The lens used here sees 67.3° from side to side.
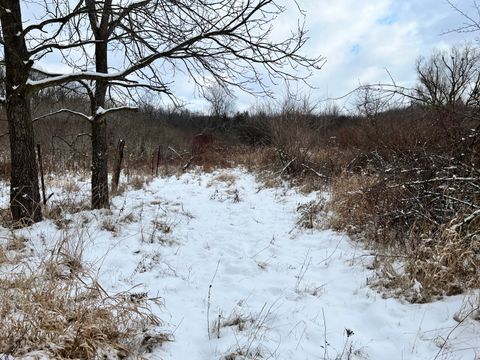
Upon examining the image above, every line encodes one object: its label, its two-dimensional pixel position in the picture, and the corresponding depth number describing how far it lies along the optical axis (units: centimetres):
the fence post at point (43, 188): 509
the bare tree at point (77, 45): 416
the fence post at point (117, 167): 725
